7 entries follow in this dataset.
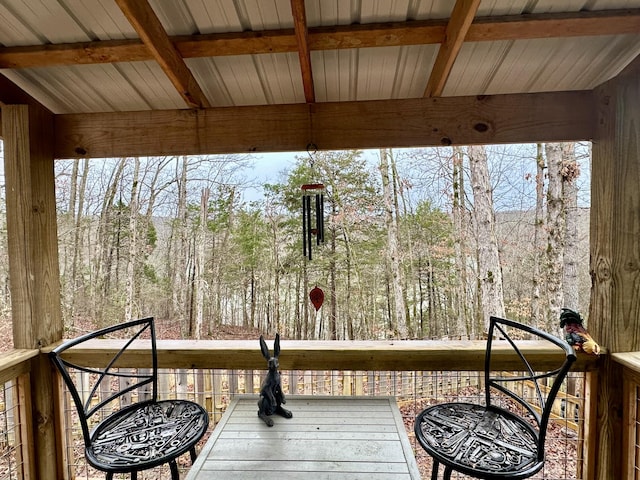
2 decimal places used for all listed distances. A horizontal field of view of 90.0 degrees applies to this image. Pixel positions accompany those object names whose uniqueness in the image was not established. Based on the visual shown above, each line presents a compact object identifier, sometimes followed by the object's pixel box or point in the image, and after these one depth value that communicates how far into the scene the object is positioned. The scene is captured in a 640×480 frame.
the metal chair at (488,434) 1.21
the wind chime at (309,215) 2.02
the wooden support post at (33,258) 1.89
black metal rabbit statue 1.59
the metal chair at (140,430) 1.26
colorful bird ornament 1.77
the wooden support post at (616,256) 1.75
